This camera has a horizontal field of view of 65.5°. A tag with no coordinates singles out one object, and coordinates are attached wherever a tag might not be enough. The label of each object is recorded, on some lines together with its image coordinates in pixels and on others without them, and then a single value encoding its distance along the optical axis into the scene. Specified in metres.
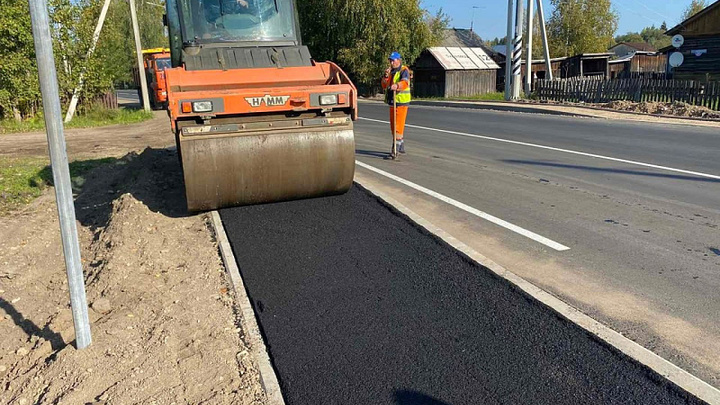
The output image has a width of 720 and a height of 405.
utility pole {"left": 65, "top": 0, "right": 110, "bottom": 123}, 21.73
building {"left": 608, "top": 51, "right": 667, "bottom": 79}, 48.03
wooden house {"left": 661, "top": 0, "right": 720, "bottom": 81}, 29.44
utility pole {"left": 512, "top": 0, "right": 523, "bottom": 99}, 27.41
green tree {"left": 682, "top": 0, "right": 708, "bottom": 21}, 74.75
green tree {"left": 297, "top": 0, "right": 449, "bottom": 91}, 40.19
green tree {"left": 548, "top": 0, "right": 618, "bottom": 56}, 51.53
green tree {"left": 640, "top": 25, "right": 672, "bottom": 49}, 102.50
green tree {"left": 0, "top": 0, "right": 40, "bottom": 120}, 19.12
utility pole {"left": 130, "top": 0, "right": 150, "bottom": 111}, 25.18
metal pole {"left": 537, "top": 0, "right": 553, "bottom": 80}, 30.45
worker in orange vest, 10.10
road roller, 6.16
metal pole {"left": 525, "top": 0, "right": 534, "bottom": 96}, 28.29
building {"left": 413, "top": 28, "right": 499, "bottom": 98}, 39.97
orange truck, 26.26
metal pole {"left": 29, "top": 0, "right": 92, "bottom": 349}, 3.28
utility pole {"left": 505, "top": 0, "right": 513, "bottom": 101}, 28.27
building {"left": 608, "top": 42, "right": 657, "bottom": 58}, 74.51
